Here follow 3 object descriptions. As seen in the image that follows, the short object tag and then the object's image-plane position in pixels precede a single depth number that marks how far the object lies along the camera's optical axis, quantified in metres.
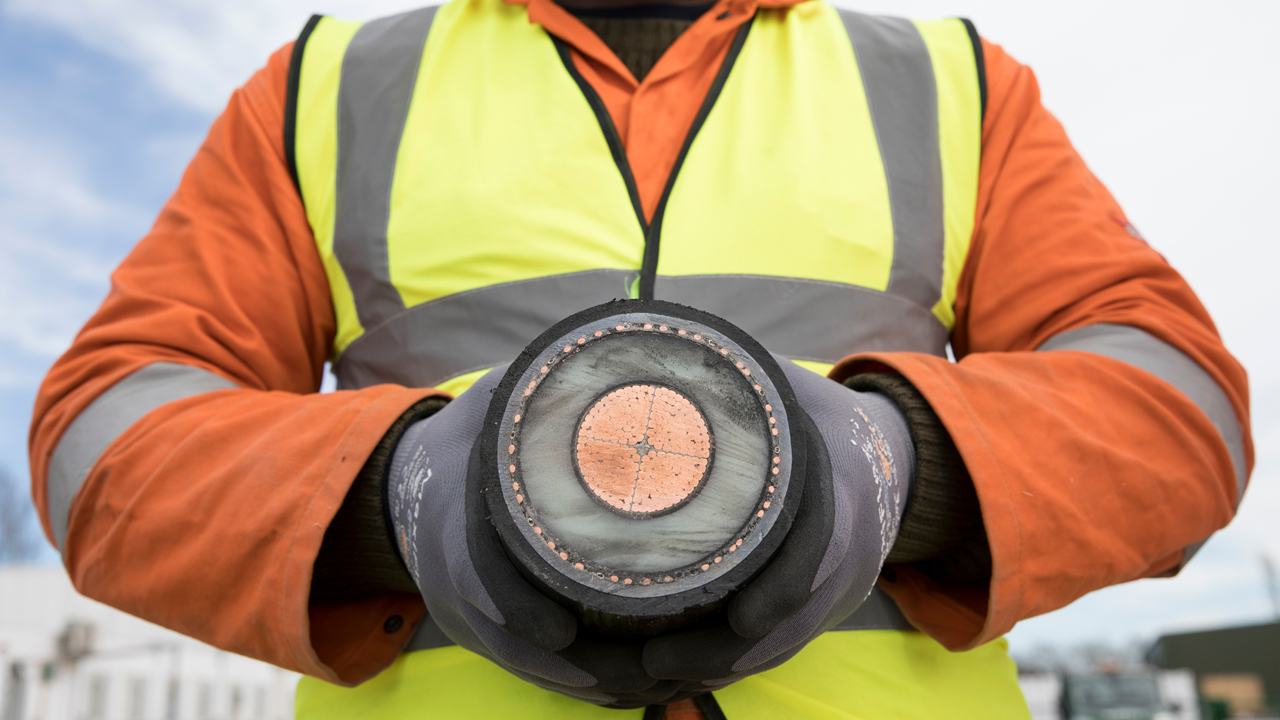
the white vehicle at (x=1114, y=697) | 13.55
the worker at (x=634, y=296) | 0.89
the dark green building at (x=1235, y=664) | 22.45
